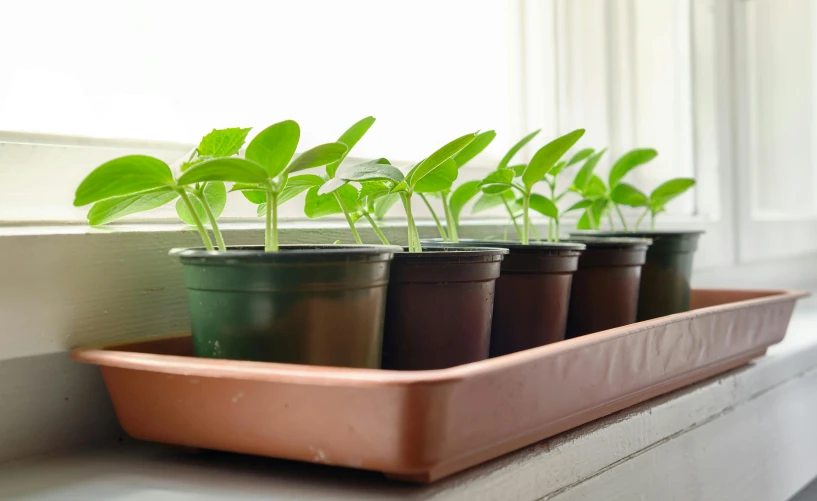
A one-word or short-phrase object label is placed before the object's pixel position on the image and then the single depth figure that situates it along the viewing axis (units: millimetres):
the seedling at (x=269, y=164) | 455
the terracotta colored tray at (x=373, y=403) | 422
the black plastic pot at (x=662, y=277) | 899
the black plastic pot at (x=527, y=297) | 660
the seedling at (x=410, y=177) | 535
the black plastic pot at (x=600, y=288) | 766
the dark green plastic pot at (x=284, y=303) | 473
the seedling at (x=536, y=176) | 622
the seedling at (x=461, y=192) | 637
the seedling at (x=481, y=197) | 750
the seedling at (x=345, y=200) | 596
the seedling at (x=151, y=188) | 464
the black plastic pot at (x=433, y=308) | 555
